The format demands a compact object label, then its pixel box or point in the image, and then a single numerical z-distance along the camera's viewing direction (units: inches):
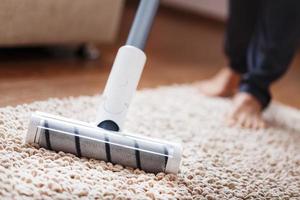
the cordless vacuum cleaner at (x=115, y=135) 41.7
